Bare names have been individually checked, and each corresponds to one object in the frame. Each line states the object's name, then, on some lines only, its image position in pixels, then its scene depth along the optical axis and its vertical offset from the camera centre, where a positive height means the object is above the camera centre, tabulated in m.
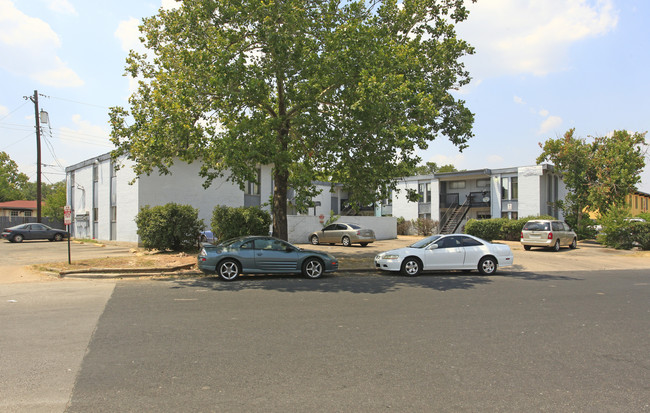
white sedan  13.77 -1.37
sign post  14.10 +0.07
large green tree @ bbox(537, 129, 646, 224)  28.41 +3.25
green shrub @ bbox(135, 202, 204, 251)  18.25 -0.49
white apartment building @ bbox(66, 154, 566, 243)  24.95 +1.38
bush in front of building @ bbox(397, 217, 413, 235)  40.19 -1.17
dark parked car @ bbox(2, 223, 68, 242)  29.55 -1.18
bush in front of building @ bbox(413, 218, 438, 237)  38.19 -1.03
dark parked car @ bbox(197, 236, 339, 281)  12.20 -1.29
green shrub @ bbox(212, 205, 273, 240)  18.53 -0.29
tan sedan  25.69 -1.23
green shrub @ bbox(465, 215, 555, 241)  30.59 -1.00
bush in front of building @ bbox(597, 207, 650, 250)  23.67 -0.98
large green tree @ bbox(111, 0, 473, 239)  12.53 +3.93
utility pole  33.16 +5.73
